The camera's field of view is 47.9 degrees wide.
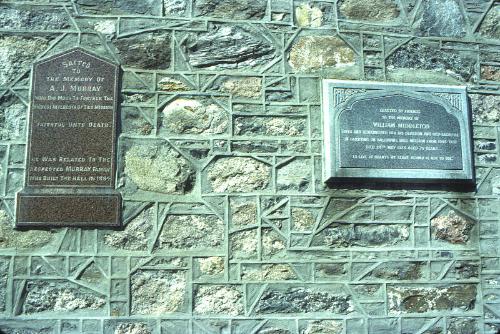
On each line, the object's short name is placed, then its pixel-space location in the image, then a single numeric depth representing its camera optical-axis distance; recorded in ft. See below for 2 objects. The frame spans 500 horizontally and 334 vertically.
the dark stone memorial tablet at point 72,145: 12.19
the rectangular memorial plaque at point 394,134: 12.81
